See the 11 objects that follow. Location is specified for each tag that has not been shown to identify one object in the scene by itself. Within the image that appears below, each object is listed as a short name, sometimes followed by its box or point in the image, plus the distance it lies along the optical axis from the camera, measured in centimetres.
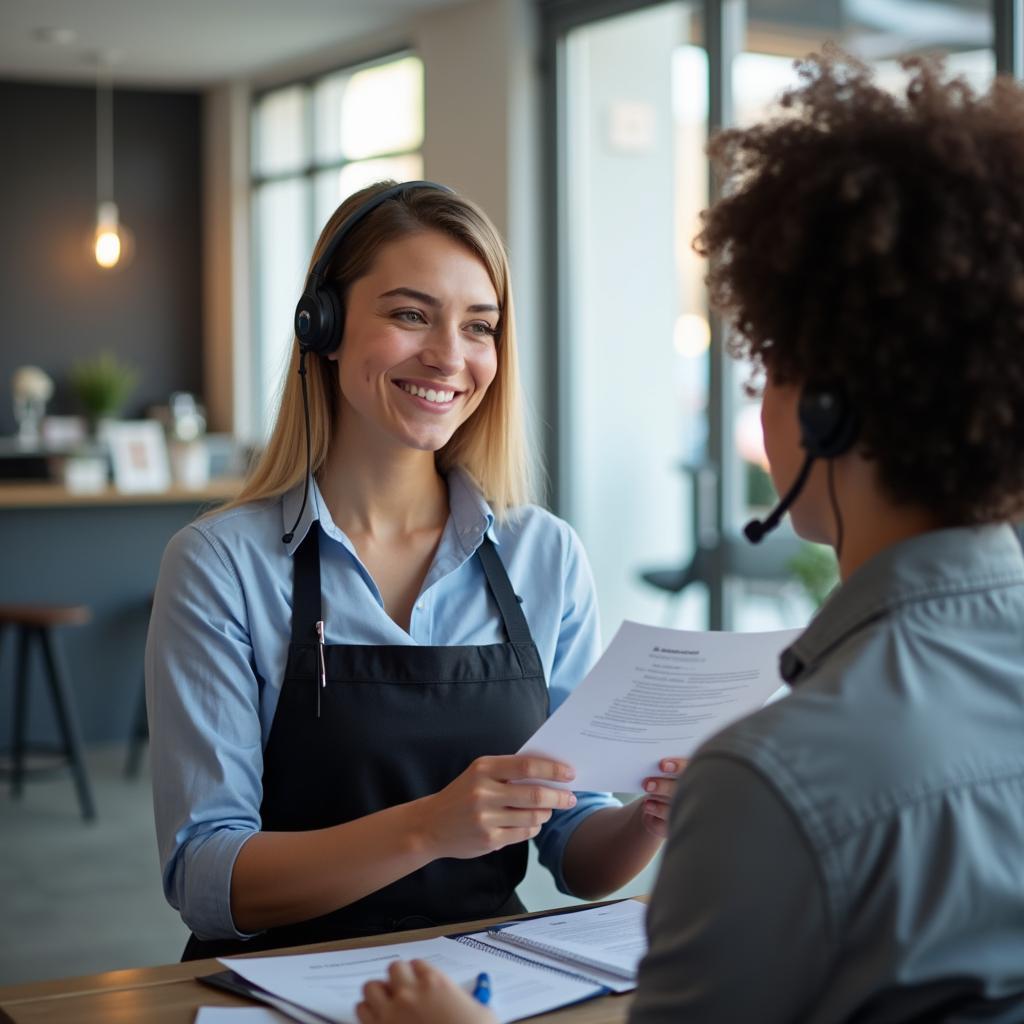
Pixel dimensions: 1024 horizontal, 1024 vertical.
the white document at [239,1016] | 119
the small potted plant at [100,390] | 859
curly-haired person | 81
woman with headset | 154
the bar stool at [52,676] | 480
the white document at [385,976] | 121
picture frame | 603
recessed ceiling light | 732
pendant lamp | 881
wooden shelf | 541
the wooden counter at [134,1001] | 122
